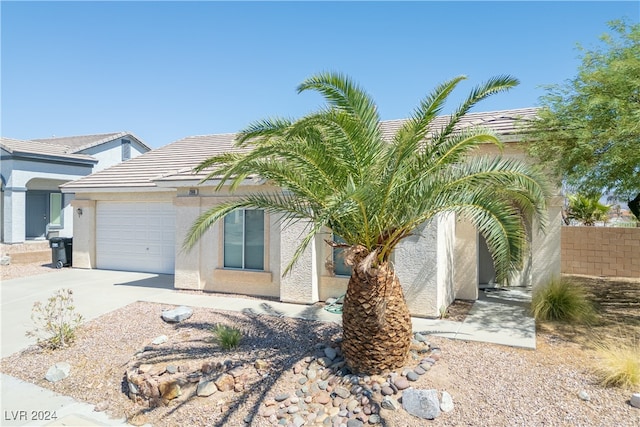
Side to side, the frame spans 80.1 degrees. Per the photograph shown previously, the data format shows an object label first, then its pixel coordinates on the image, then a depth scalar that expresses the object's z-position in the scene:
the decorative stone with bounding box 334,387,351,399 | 6.14
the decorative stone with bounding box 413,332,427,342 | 7.54
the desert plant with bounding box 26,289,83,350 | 8.27
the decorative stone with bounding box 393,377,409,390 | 6.00
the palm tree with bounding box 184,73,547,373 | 6.10
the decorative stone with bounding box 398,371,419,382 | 6.17
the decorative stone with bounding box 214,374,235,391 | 6.55
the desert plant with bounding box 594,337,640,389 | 5.71
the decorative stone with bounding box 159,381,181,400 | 6.41
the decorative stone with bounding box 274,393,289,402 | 6.20
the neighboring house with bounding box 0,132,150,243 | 22.08
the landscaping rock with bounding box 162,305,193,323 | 9.30
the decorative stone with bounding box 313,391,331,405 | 6.11
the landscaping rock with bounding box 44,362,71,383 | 7.18
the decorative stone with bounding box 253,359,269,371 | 6.90
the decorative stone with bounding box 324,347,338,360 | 7.16
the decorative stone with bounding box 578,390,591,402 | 5.51
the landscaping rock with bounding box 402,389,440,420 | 5.47
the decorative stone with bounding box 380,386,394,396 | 5.95
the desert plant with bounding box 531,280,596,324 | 9.03
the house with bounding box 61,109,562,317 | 9.90
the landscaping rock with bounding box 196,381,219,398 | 6.43
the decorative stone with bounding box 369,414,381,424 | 5.55
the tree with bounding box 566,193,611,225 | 18.02
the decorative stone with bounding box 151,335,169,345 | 8.05
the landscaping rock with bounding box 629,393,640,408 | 5.27
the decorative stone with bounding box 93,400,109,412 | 6.40
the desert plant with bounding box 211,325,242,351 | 7.57
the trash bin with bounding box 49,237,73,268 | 17.41
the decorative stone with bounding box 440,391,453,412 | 5.54
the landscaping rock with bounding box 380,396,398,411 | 5.67
